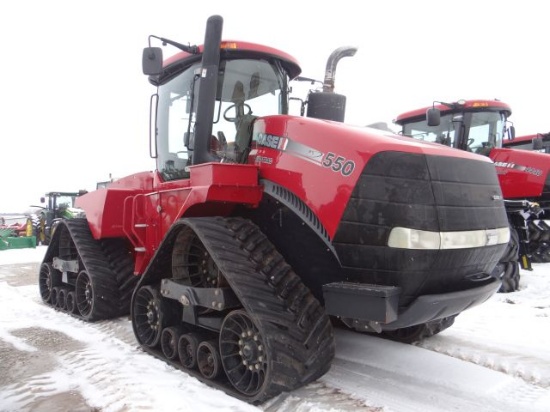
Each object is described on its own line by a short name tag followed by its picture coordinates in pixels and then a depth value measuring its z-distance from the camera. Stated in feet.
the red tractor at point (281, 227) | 9.27
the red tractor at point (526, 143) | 38.09
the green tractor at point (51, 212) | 65.51
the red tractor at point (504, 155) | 26.55
